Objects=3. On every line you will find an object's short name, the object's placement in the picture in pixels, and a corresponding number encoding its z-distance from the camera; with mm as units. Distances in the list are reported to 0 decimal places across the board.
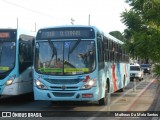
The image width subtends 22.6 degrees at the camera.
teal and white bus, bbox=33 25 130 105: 14170
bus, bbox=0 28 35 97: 16047
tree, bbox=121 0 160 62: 11281
